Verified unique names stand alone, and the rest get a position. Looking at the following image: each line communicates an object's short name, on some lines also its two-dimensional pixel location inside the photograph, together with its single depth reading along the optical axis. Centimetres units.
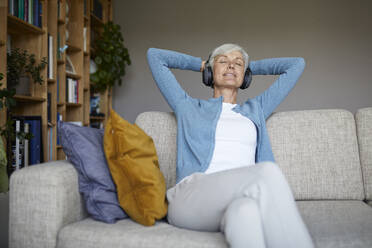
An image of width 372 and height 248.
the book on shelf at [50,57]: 281
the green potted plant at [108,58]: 373
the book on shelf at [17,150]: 235
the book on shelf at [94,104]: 383
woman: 90
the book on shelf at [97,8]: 381
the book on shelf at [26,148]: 247
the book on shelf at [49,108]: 287
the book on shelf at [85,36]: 356
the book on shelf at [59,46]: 301
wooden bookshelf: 257
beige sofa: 104
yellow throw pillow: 112
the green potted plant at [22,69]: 249
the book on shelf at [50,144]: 287
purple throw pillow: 117
